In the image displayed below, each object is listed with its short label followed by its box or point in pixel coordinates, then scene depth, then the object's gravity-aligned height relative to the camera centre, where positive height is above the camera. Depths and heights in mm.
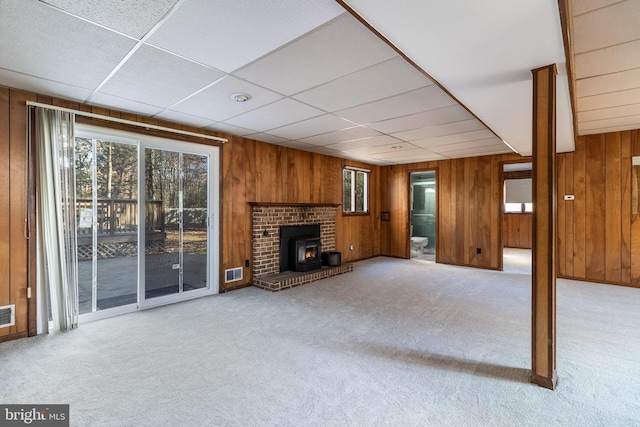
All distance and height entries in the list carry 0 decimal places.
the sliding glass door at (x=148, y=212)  3404 +19
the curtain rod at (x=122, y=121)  2948 +1081
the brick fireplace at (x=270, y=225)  4840 -202
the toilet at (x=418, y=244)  8188 -910
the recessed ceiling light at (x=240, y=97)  2943 +1175
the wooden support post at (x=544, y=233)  2084 -158
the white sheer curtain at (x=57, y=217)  2969 -26
